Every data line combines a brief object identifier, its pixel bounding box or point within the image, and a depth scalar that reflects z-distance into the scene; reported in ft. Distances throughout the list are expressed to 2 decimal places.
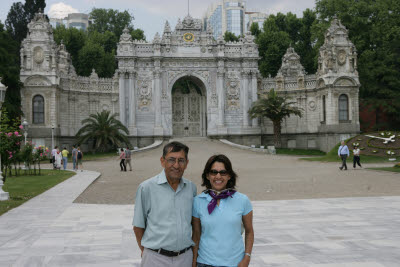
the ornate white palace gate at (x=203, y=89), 146.30
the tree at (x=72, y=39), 217.15
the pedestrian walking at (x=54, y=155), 92.17
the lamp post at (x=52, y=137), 125.49
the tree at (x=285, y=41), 209.05
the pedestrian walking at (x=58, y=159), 91.25
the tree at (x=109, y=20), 253.44
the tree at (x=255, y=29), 234.17
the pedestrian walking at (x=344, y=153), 81.76
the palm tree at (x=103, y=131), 134.21
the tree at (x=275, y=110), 139.23
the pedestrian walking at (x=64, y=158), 95.77
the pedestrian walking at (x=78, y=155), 93.71
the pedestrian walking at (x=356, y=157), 84.74
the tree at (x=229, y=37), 235.81
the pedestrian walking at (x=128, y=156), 87.10
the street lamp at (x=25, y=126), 87.20
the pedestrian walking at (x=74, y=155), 93.50
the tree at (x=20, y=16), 183.21
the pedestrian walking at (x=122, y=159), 83.97
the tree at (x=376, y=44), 145.69
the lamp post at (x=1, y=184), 46.39
